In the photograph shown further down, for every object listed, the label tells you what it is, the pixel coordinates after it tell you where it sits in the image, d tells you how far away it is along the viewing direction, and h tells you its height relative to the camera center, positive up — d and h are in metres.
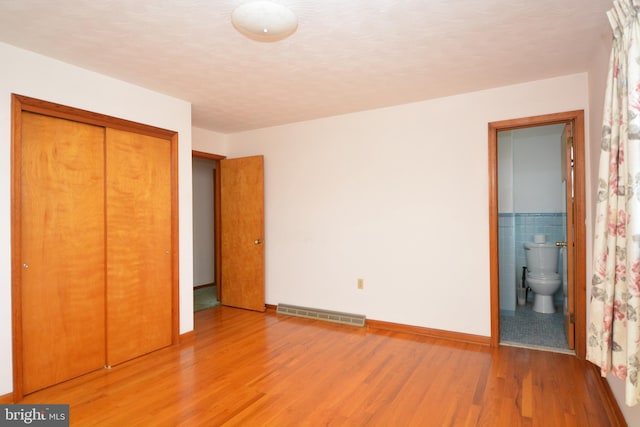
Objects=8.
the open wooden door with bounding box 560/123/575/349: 3.08 -0.23
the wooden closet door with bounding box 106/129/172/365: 2.99 -0.26
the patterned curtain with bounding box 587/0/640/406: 1.36 -0.04
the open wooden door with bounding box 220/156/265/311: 4.56 -0.22
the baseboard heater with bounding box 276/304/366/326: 3.92 -1.18
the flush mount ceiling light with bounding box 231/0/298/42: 1.81 +1.06
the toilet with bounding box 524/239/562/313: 4.25 -0.78
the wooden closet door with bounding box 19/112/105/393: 2.47 -0.25
